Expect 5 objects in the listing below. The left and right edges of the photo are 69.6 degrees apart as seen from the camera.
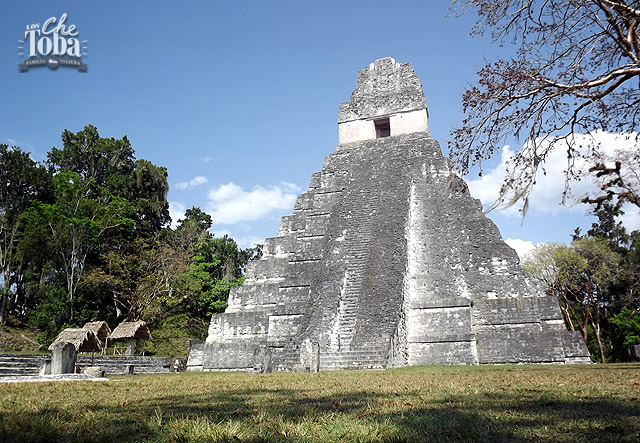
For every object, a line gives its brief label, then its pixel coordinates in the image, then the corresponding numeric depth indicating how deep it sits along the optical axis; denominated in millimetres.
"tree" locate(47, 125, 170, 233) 30922
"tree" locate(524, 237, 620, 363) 26344
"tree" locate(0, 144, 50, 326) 25578
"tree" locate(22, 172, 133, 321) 24453
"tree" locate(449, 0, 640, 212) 6574
